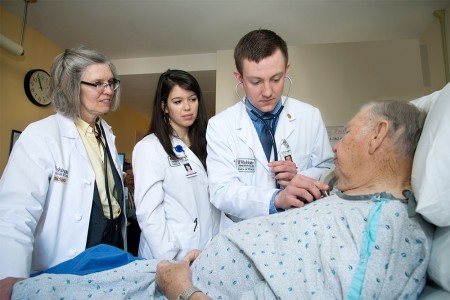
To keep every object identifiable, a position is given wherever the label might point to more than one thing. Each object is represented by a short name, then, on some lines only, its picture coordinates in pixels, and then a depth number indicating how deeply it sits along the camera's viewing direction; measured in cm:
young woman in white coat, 128
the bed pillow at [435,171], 64
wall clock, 274
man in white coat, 111
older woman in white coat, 89
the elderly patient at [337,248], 64
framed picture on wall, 257
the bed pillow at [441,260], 63
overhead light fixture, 232
